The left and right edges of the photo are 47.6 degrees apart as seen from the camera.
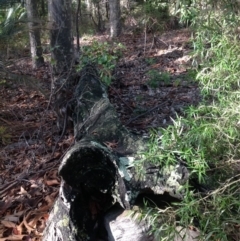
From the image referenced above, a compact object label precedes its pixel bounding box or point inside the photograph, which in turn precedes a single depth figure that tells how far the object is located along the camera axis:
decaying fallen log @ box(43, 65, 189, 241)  1.87
